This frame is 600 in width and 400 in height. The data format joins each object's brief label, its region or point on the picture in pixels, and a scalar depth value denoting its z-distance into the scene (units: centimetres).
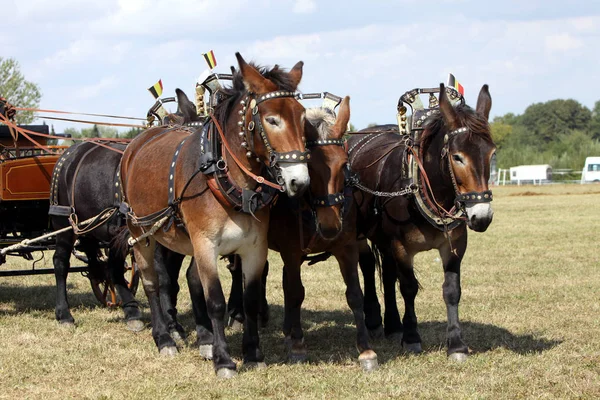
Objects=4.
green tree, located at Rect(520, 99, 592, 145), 11650
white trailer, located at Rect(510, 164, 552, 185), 5744
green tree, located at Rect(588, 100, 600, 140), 11266
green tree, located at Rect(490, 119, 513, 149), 11012
